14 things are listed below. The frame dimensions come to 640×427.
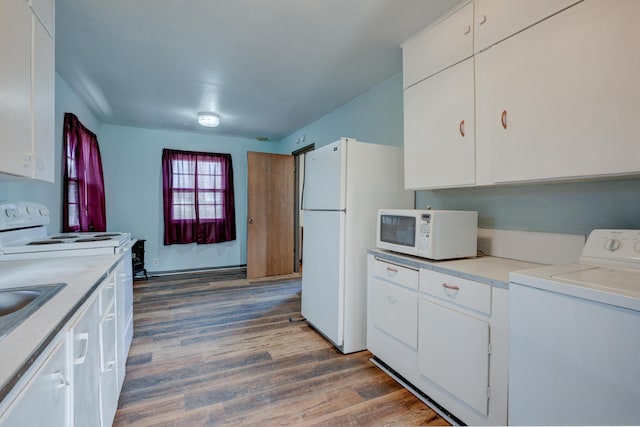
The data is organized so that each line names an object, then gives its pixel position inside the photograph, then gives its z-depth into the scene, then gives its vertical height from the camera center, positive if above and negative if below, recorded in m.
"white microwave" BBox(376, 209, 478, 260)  1.78 -0.14
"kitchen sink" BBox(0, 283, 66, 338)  1.00 -0.29
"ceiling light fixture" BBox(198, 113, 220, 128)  3.90 +1.22
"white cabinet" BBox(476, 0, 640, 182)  1.17 +0.53
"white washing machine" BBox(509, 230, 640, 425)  0.85 -0.43
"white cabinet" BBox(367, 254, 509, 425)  1.38 -0.70
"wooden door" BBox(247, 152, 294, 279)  4.79 -0.05
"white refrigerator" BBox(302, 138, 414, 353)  2.38 -0.06
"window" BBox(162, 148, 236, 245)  4.89 +0.23
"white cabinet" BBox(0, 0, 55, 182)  1.16 +0.55
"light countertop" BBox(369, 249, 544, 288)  1.42 -0.31
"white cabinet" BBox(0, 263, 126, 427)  0.60 -0.46
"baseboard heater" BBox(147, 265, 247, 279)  4.89 -1.06
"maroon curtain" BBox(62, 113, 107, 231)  2.99 +0.34
